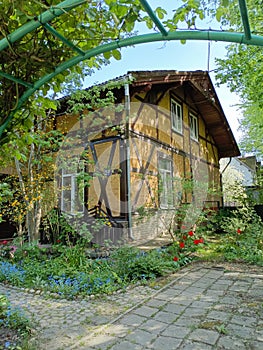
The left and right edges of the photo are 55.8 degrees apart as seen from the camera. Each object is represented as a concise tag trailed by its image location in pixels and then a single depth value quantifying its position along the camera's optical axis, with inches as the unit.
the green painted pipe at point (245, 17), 40.9
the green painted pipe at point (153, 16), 43.6
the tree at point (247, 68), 294.5
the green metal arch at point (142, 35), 45.5
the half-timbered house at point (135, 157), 240.8
